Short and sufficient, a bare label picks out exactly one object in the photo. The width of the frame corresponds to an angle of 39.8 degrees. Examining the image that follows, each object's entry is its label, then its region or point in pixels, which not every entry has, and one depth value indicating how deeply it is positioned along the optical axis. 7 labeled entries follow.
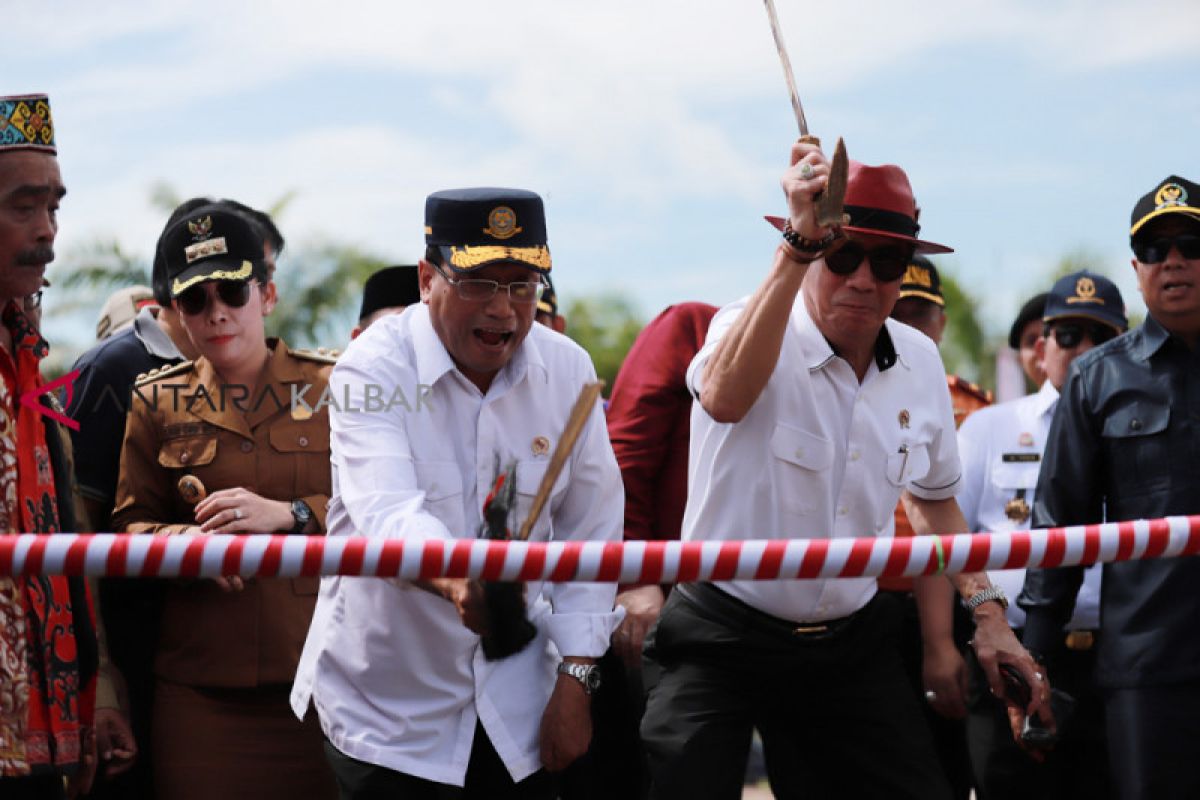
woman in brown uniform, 4.86
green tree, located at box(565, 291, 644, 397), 43.41
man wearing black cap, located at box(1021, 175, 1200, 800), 4.94
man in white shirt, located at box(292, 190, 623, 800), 4.20
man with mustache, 3.66
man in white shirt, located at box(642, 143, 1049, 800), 4.48
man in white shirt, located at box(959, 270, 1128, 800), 6.27
